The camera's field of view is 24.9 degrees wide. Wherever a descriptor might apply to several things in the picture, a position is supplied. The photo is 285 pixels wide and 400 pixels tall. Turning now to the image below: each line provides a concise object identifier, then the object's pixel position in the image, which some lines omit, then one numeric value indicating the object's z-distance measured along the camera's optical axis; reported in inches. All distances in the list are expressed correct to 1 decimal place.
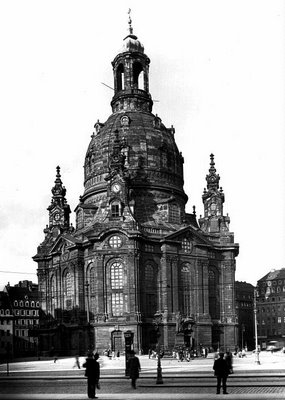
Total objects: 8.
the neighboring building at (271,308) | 4982.8
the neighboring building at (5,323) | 4439.0
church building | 3021.7
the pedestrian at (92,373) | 956.0
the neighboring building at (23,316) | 4522.6
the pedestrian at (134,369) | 1125.7
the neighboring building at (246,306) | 5138.3
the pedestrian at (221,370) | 1009.5
